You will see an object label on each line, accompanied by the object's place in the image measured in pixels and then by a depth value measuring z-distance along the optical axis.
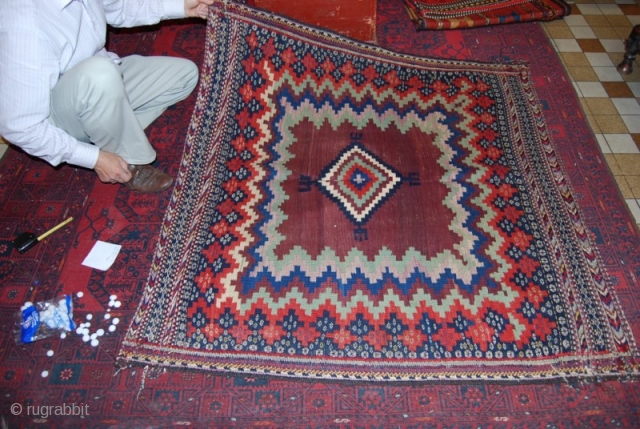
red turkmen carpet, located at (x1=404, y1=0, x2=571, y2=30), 2.60
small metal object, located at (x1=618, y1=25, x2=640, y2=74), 2.29
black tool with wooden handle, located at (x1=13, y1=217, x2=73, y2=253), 1.74
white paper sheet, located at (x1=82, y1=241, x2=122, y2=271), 1.72
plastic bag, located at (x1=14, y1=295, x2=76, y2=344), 1.56
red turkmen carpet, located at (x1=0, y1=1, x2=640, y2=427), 1.42
